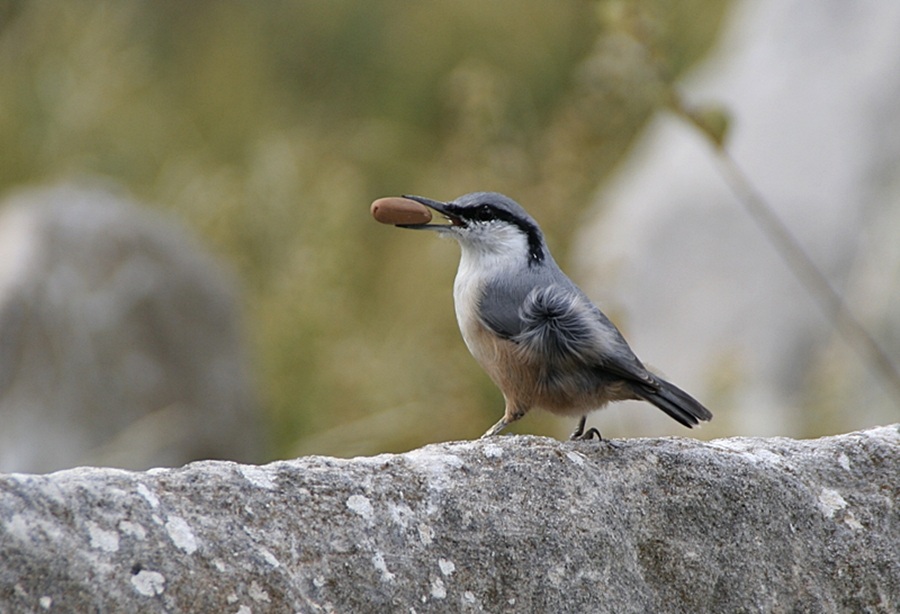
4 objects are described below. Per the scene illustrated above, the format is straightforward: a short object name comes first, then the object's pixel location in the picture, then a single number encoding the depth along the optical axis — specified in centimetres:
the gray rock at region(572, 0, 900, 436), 1403
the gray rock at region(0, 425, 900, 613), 418
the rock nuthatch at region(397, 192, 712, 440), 657
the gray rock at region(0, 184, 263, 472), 1292
